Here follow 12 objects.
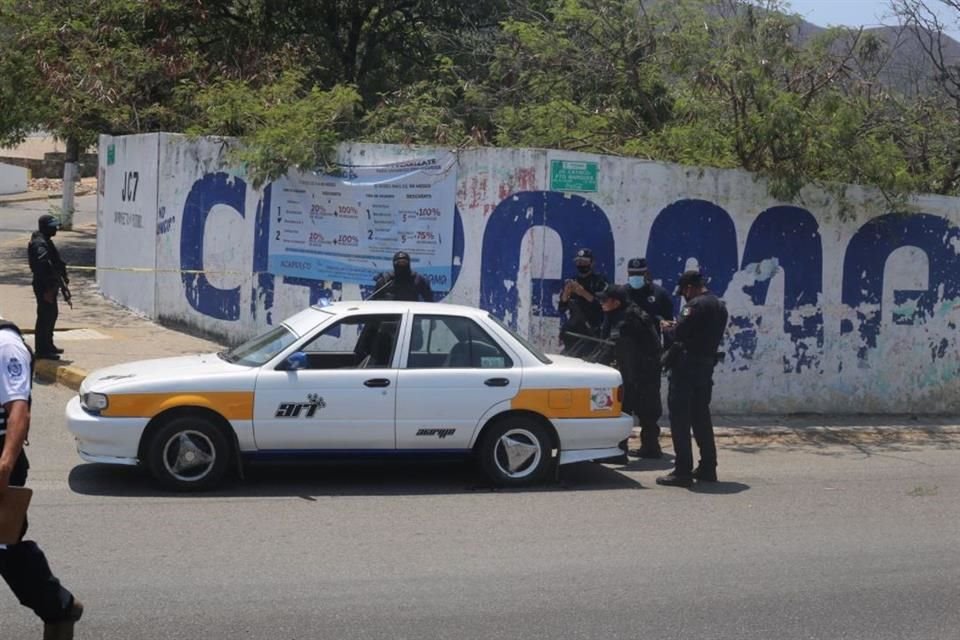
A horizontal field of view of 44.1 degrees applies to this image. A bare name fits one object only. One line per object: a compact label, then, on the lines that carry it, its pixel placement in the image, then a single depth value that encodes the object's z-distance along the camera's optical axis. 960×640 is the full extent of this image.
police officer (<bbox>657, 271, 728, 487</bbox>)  9.48
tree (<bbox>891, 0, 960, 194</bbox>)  13.70
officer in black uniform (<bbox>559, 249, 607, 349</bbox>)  11.58
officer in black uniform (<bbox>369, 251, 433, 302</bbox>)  12.07
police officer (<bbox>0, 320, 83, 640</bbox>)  4.61
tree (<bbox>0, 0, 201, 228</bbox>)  18.08
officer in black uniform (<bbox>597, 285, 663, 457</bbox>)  10.45
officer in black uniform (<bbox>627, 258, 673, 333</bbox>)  10.54
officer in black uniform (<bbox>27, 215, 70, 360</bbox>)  12.79
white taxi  8.43
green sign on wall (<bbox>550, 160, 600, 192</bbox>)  12.23
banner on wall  12.95
